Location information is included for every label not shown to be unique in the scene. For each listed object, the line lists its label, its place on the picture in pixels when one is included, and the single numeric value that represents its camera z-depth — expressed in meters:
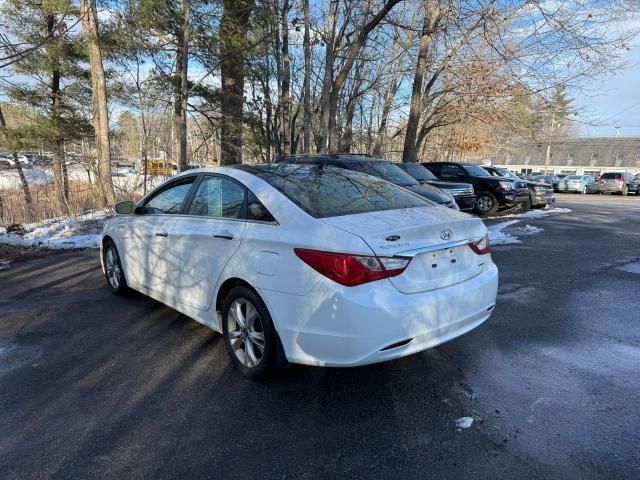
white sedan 2.69
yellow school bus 14.77
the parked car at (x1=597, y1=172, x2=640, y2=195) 31.77
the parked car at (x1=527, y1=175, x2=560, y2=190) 36.00
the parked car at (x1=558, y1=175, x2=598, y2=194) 34.03
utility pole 29.57
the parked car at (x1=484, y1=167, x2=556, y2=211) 16.48
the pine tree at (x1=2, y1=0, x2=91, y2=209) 14.95
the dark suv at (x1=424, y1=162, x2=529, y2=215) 14.45
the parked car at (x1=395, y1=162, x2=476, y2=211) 12.46
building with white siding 63.38
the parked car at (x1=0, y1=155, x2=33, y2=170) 16.16
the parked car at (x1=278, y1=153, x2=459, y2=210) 9.42
